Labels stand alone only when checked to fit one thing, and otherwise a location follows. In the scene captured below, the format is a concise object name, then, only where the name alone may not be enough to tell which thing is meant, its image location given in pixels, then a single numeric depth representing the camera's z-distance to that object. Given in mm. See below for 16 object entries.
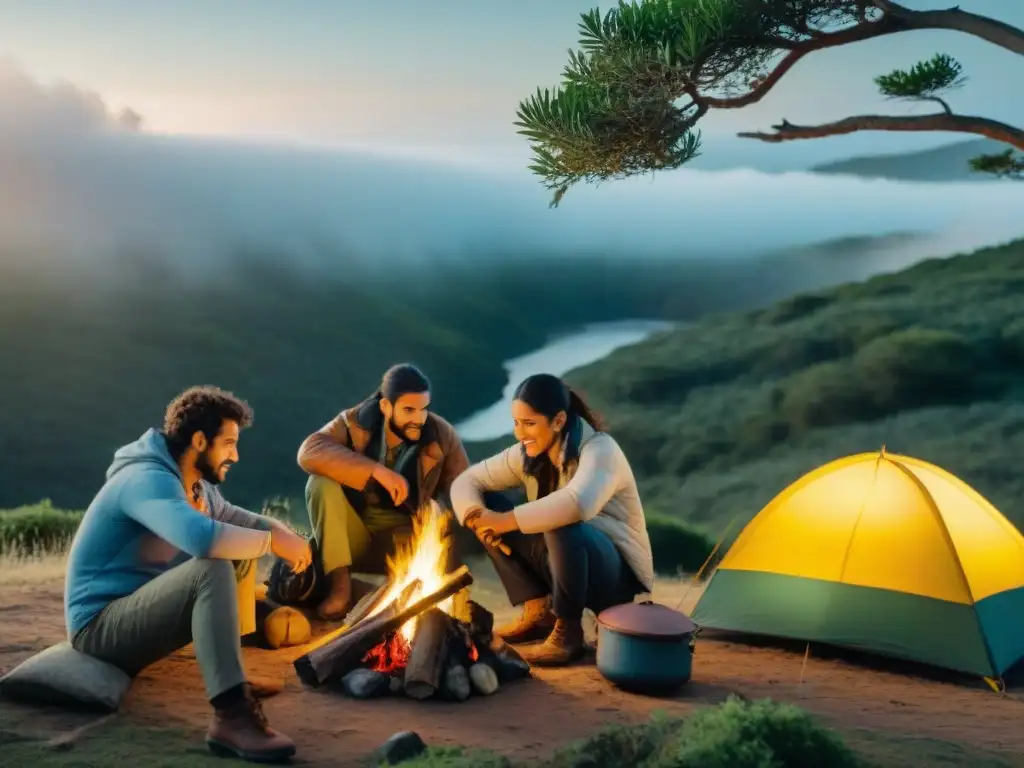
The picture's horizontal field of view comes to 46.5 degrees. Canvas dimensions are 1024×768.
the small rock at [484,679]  4750
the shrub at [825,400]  17406
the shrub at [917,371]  17469
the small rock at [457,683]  4664
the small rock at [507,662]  4941
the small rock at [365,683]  4668
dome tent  5535
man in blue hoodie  3928
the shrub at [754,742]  3525
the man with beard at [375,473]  5688
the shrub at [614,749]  3686
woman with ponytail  5098
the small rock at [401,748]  3861
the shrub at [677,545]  11400
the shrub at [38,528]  10344
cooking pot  4832
